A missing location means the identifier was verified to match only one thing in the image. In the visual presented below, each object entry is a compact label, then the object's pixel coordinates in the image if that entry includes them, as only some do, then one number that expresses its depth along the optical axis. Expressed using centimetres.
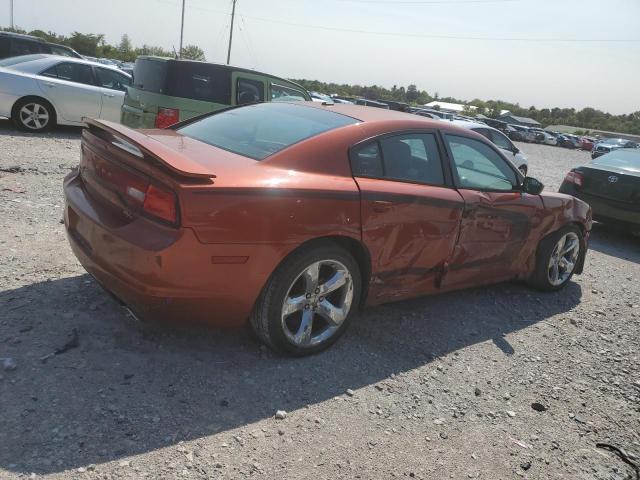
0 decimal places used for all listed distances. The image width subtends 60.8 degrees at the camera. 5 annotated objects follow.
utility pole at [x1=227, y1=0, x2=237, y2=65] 5016
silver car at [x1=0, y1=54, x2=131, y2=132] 951
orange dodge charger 275
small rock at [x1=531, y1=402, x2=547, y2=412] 329
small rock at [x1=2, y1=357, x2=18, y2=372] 282
